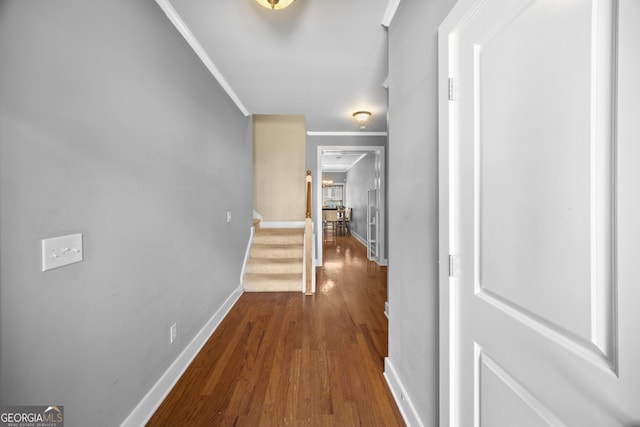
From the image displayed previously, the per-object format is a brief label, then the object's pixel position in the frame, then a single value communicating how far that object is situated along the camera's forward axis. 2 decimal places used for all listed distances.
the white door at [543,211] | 0.50
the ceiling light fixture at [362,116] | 3.82
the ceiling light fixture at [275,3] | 1.54
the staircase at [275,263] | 3.67
